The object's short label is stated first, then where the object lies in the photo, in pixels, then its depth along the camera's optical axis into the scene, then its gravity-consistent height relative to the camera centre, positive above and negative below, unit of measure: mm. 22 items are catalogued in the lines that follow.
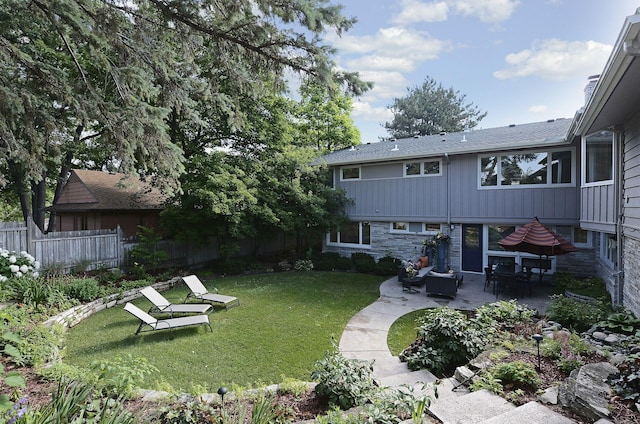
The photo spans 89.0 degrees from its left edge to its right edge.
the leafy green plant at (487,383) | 3459 -1953
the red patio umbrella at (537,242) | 7898 -865
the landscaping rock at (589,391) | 2781 -1720
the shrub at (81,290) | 7785 -1992
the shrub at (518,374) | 3531 -1856
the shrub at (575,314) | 5785 -1955
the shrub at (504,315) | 5770 -1989
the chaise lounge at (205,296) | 8047 -2275
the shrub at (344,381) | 3381 -1889
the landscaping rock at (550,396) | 3146 -1871
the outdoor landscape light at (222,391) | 2771 -1577
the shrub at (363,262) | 12398 -2129
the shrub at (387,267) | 12086 -2231
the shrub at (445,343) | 4746 -2054
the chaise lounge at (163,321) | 6227 -2246
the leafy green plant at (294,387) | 3754 -2094
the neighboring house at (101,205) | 14942 +120
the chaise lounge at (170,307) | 7249 -2257
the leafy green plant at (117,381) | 3324 -1808
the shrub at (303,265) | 13211 -2370
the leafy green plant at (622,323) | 5211 -1910
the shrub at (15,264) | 7121 -1299
